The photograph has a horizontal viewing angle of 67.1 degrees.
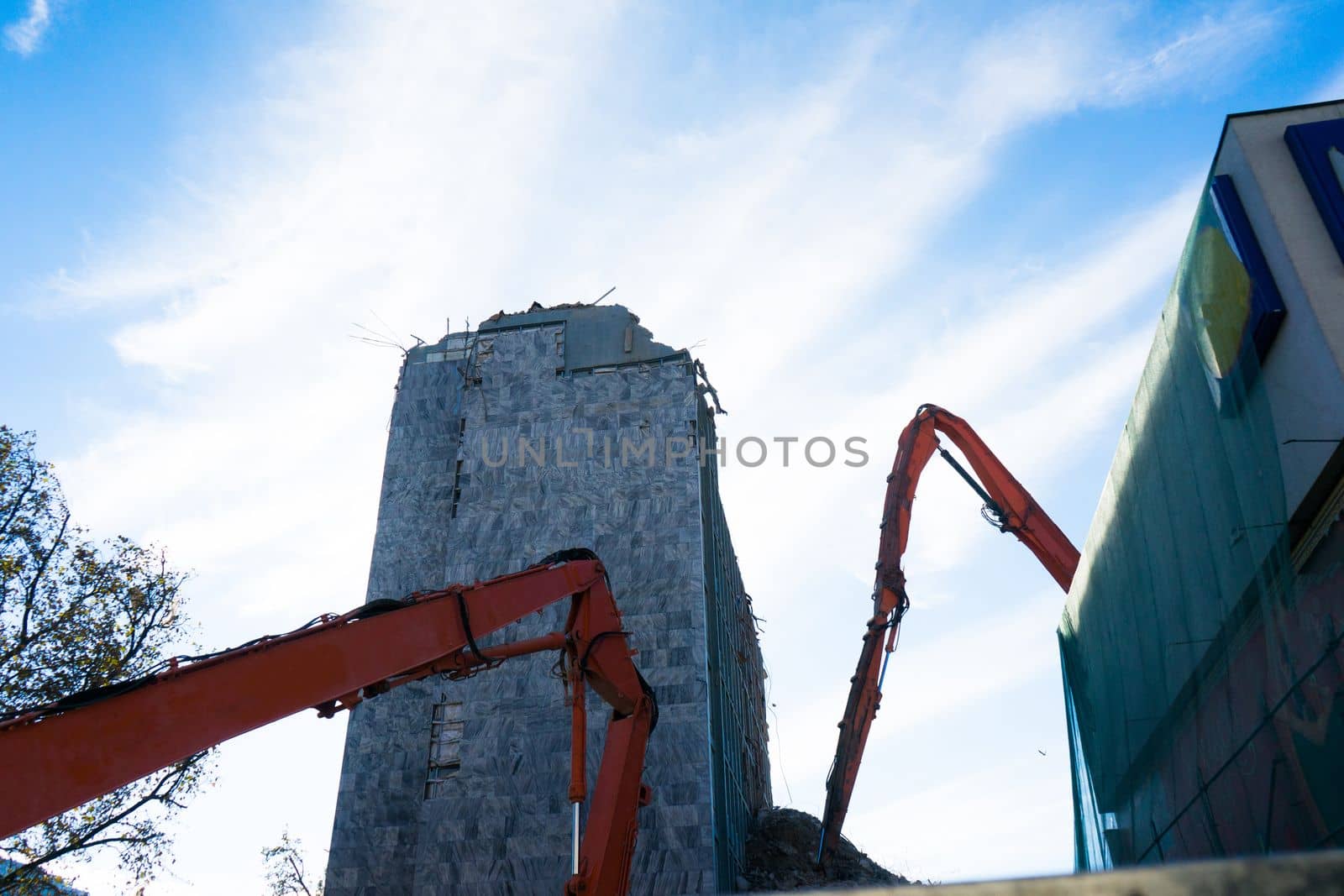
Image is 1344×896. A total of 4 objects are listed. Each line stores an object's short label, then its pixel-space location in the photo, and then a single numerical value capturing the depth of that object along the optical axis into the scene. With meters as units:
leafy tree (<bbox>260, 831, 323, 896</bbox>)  28.27
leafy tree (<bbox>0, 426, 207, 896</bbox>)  18.80
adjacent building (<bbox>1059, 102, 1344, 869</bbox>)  8.59
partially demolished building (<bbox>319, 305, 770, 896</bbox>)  17.69
